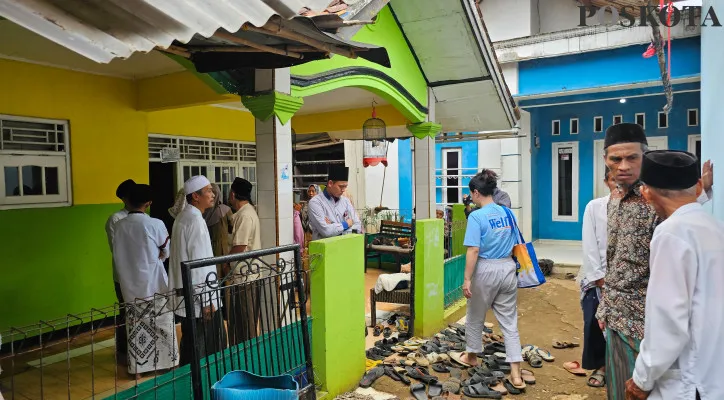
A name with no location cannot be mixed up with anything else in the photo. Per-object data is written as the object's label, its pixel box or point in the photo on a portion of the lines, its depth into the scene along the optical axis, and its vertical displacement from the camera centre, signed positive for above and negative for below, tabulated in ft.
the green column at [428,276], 19.12 -3.81
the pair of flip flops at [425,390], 14.07 -6.28
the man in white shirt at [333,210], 18.98 -0.94
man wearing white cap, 12.89 -1.35
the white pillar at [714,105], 10.89 +2.37
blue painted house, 31.89 +5.78
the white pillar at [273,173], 14.25 +0.50
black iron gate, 9.37 -3.54
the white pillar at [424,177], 24.14 +0.45
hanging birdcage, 25.84 +3.23
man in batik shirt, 8.68 -1.44
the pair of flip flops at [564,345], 18.42 -6.42
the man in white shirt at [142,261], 13.93 -2.15
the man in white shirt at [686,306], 6.59 -1.79
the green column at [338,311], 13.15 -3.68
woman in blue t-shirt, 14.98 -2.58
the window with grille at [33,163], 17.25 +1.19
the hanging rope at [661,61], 21.11 +5.99
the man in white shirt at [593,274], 12.55 -2.49
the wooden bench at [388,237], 32.00 -3.72
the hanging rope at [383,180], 44.43 +0.59
